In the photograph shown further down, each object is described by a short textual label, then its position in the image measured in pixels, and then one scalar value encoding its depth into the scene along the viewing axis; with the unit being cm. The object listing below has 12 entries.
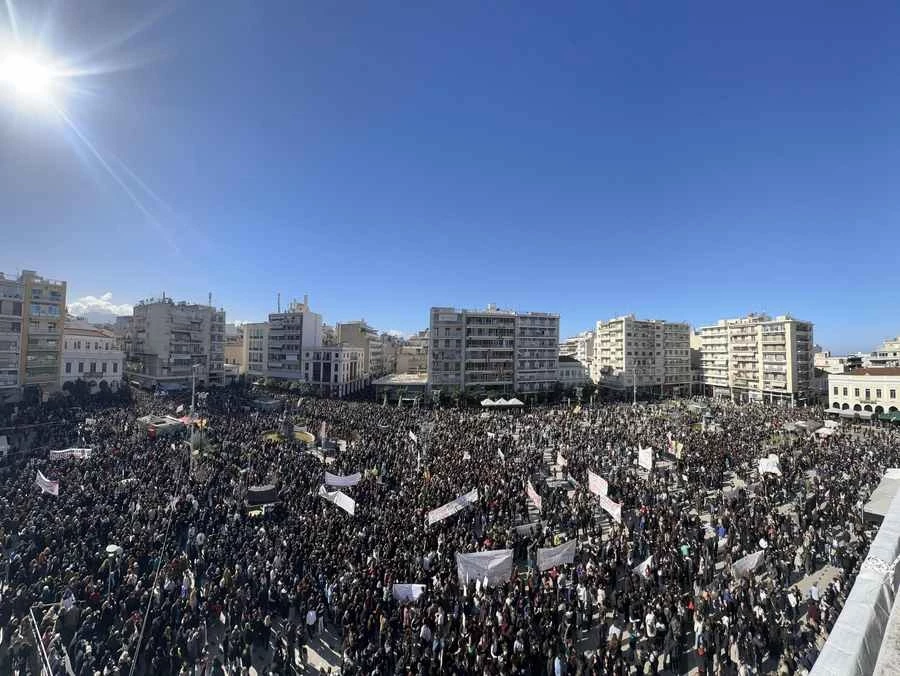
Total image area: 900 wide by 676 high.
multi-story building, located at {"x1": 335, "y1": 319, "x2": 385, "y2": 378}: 8106
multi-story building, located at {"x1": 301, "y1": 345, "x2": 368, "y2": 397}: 6184
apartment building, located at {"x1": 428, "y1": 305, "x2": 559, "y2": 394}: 5769
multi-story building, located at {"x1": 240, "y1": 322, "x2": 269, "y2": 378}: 7031
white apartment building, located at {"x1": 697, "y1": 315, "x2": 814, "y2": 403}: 6372
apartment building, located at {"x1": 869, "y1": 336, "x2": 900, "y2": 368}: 7662
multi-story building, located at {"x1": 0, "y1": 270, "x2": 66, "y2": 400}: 3878
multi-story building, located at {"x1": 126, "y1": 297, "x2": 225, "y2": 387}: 5747
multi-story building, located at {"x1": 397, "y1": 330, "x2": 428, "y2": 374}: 10038
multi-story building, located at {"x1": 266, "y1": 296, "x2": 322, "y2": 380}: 6538
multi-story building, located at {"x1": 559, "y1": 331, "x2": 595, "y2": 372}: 10221
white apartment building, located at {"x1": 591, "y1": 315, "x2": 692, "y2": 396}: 7494
